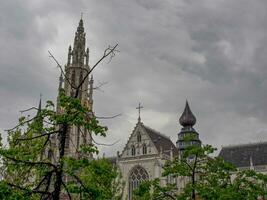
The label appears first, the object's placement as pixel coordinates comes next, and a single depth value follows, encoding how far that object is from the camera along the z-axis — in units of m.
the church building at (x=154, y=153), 51.22
